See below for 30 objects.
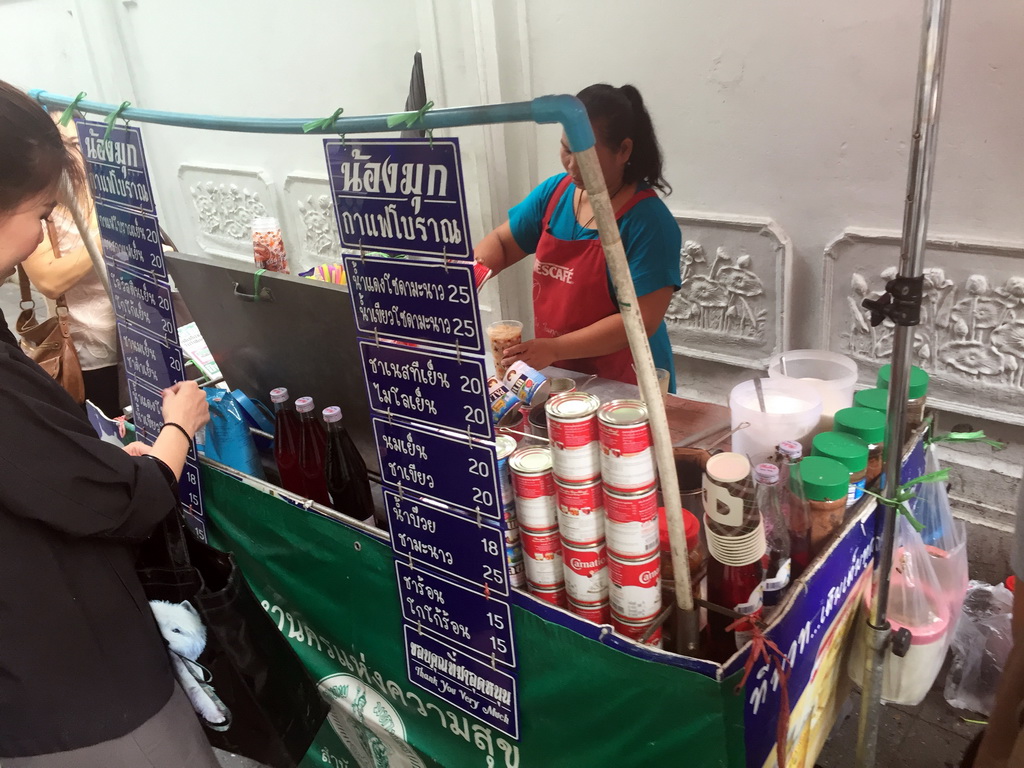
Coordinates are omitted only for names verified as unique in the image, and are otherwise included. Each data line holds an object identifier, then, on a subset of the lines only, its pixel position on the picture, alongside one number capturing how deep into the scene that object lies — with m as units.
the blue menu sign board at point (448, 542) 1.11
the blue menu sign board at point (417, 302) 0.97
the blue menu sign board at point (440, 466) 1.05
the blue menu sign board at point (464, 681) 1.21
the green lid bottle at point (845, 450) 1.21
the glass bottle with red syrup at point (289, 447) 1.58
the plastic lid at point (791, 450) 1.17
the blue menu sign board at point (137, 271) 1.50
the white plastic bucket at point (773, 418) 1.33
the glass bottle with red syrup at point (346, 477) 1.48
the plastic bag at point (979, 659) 2.08
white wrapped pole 0.81
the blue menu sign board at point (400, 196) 0.93
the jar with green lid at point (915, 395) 1.45
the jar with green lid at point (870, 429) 1.28
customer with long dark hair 1.03
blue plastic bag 1.63
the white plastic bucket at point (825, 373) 1.49
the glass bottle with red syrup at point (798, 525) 1.14
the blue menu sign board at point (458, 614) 1.16
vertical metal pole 0.92
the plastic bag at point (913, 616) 1.42
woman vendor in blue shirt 1.95
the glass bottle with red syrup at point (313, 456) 1.55
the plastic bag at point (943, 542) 1.47
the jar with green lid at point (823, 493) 1.14
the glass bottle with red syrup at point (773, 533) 1.02
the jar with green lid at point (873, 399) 1.37
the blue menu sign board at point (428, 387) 1.01
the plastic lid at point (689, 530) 1.07
